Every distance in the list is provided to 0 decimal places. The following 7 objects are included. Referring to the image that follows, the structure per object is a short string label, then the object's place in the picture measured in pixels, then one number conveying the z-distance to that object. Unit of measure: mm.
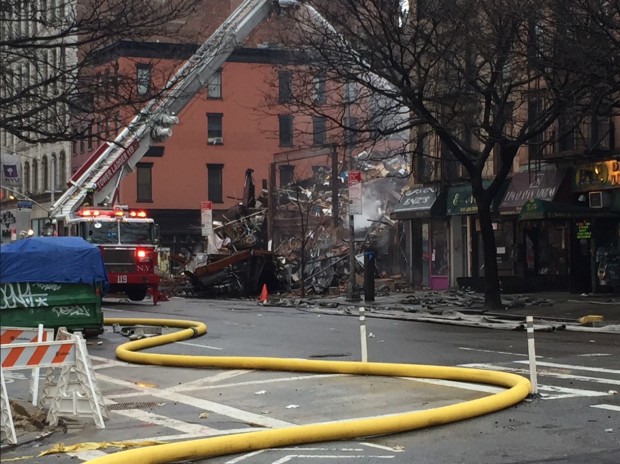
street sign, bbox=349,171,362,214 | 29562
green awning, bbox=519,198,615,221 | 27422
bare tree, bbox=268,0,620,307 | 20625
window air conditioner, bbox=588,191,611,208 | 27703
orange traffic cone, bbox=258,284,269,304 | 31406
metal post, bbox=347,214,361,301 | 29812
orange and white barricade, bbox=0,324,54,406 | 9016
